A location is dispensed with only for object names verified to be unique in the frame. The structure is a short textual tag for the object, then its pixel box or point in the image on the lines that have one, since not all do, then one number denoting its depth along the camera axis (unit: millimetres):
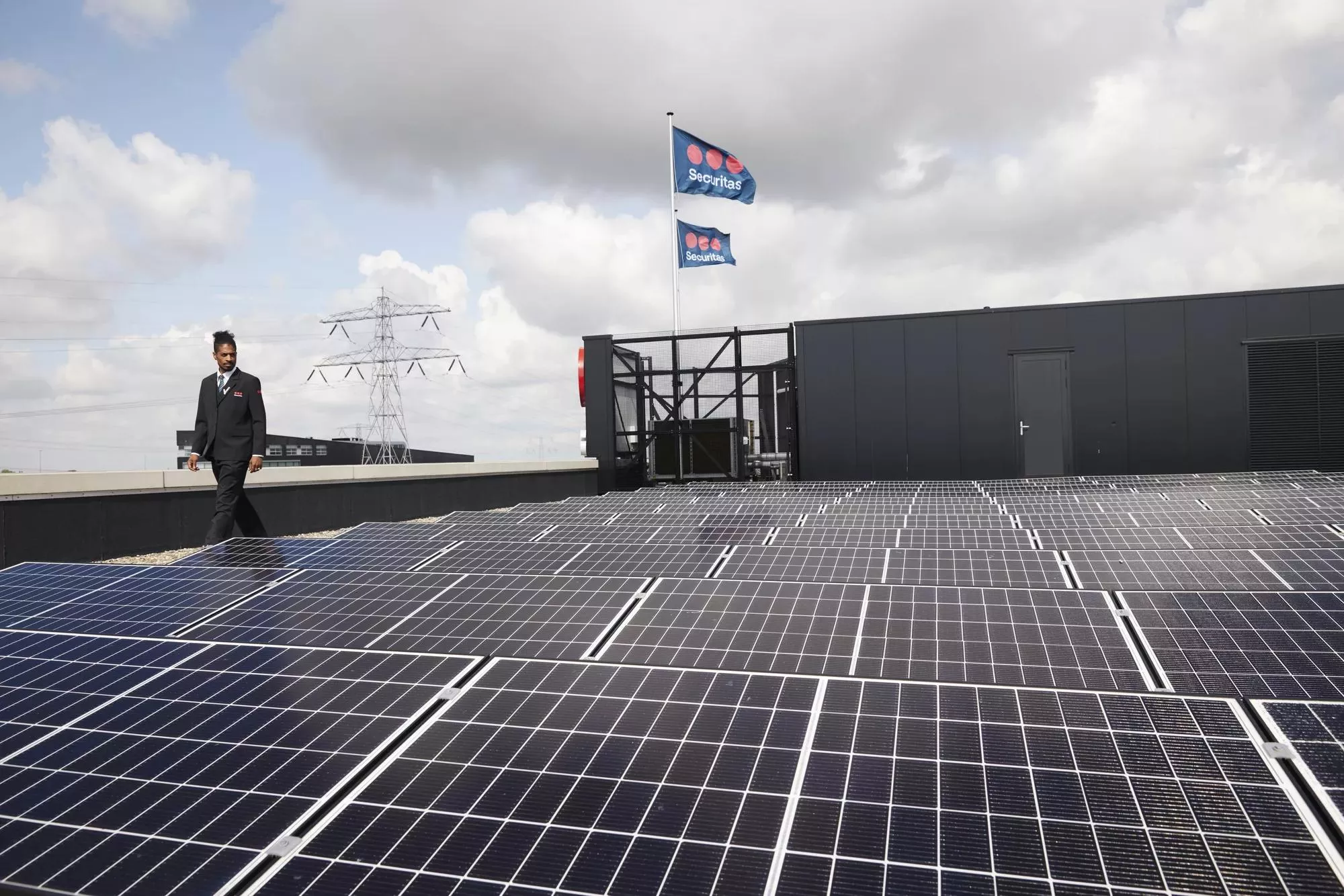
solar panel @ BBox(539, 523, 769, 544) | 8906
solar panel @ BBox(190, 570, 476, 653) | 4859
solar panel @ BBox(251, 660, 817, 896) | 2461
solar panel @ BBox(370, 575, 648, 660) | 4578
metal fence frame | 20219
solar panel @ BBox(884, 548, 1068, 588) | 5984
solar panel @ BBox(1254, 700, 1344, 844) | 2623
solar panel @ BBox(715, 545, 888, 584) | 6414
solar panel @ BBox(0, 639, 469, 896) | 2658
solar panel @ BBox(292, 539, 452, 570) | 7129
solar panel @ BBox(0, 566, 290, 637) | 5301
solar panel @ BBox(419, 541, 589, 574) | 7191
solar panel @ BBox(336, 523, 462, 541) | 8992
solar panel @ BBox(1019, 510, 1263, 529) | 9211
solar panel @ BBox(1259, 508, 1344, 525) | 8938
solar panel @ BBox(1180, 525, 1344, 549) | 7500
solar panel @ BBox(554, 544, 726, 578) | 7008
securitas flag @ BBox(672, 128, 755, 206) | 23203
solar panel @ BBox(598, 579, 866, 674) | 4266
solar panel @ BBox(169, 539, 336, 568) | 7254
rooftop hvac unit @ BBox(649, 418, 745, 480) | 20469
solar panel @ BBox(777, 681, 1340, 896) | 2324
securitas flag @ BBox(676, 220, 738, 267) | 23594
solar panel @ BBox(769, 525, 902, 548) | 8344
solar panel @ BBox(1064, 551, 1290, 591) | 5879
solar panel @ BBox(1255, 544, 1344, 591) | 6105
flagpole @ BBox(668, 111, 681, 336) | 22738
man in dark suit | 9219
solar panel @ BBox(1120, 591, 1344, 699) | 3705
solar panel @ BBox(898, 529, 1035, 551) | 8430
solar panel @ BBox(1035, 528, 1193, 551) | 8000
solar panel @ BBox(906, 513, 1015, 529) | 9547
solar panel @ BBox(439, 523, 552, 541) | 9264
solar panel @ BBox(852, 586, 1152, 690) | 3934
